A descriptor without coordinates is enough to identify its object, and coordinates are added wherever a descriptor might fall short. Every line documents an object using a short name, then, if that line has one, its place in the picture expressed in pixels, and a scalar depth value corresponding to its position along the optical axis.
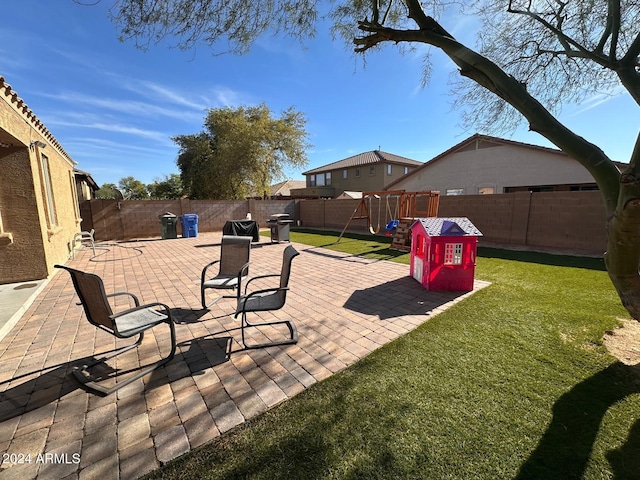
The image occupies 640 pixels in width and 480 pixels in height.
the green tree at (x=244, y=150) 22.38
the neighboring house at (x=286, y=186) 48.33
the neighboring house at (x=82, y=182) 16.09
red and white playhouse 4.82
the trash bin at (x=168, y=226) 12.95
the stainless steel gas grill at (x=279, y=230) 11.63
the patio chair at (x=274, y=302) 3.16
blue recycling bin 13.59
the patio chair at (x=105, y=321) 2.39
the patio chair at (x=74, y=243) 8.98
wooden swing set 9.42
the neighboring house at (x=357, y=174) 28.03
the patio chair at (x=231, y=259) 4.29
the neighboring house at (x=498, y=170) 13.91
